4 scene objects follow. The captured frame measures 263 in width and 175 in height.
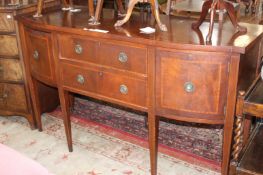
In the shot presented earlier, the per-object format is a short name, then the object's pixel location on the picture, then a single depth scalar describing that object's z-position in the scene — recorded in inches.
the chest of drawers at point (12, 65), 87.4
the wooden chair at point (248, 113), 54.9
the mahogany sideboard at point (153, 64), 57.9
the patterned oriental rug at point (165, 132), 85.4
